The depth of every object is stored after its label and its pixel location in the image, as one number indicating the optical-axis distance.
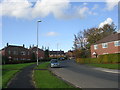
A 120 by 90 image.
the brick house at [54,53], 97.24
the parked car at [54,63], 20.77
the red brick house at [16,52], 47.96
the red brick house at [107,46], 27.27
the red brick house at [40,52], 68.54
